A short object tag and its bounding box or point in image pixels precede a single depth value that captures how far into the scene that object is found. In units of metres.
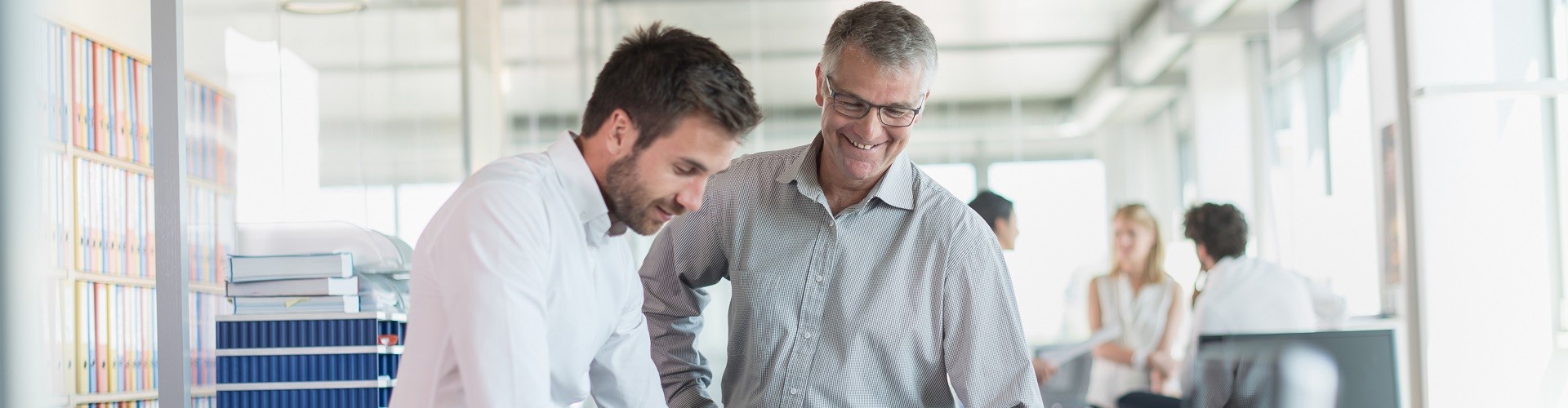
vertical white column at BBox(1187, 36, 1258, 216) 5.75
